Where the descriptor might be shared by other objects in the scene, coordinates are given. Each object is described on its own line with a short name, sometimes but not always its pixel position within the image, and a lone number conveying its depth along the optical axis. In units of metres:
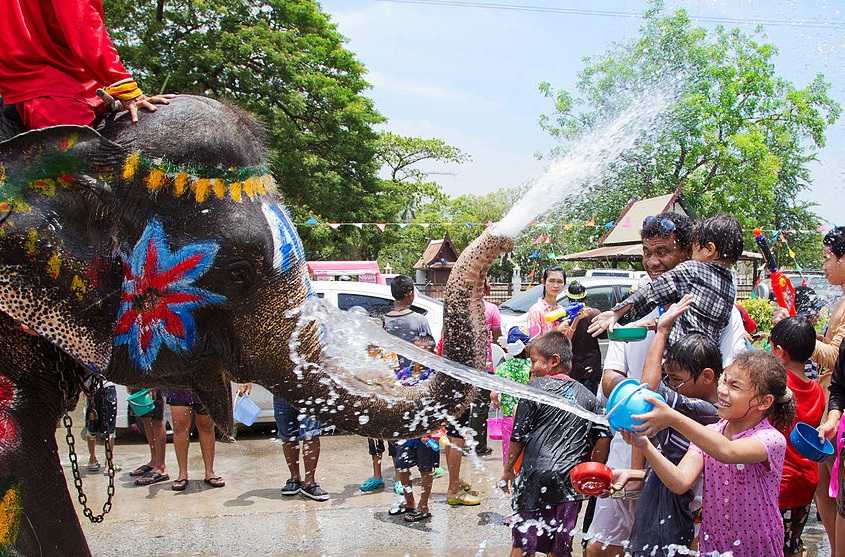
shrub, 9.52
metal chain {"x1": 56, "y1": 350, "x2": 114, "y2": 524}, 2.34
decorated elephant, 2.12
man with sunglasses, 3.88
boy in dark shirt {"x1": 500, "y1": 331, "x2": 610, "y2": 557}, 3.89
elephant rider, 2.27
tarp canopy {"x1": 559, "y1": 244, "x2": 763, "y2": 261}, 9.69
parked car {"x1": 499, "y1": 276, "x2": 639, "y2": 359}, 9.77
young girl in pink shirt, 2.91
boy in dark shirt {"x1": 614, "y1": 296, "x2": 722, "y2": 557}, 3.29
